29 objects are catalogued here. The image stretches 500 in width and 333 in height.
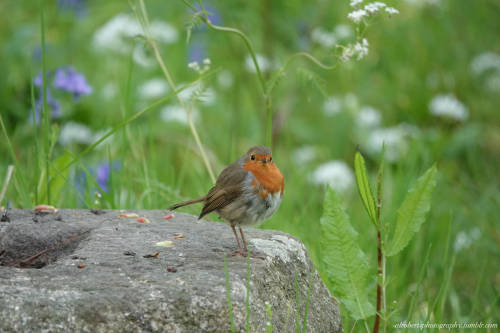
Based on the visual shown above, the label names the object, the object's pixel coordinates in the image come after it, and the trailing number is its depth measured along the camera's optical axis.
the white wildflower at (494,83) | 11.98
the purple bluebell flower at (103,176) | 8.02
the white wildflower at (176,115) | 11.19
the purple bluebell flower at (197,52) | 12.39
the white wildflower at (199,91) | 6.39
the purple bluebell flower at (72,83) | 7.98
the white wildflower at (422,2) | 12.84
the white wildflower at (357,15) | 5.24
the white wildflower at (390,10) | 5.14
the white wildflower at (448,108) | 11.31
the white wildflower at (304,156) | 11.41
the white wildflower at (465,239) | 7.58
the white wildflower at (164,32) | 12.51
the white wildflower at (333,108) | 12.38
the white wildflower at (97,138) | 9.42
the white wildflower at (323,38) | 10.23
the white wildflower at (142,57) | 12.40
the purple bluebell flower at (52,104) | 7.86
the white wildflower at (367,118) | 11.85
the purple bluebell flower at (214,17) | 10.80
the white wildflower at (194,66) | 6.17
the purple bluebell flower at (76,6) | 12.69
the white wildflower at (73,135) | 9.96
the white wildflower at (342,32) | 11.28
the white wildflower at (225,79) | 13.76
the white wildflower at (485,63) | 11.76
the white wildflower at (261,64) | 10.55
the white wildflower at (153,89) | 11.73
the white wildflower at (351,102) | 11.95
